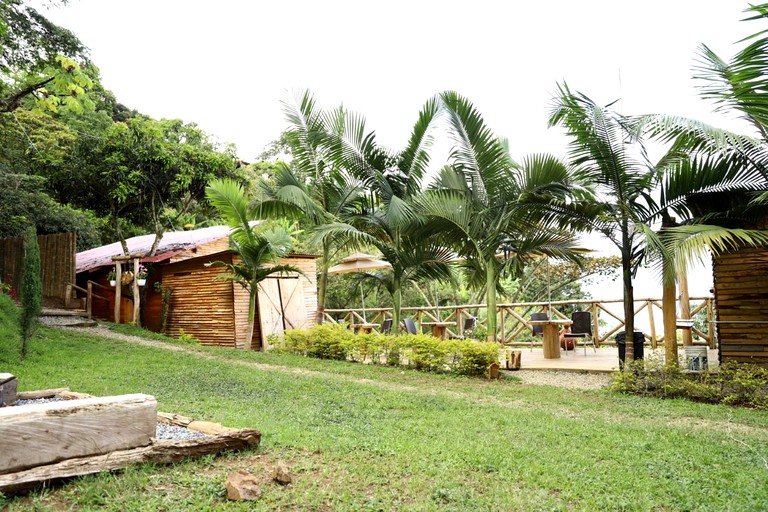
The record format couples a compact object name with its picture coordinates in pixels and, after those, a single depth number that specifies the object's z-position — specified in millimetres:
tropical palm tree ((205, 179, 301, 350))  11878
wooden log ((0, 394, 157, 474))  3018
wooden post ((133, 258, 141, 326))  15102
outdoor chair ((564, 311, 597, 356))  10711
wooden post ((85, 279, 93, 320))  16266
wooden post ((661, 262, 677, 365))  8117
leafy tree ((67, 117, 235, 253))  15266
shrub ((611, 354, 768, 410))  6611
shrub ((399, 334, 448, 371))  9430
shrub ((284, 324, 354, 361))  11078
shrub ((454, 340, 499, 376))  8906
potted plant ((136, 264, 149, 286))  16306
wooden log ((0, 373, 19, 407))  4707
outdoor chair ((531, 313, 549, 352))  12406
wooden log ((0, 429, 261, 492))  2998
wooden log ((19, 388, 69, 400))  5547
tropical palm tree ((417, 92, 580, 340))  9742
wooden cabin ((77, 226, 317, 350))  13914
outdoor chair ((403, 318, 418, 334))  13414
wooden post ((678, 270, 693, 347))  10477
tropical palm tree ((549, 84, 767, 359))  7480
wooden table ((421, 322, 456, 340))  12266
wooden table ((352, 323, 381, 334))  14757
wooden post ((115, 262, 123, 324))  15633
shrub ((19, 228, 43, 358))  7730
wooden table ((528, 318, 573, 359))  10820
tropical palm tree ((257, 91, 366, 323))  11562
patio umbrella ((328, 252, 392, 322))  13850
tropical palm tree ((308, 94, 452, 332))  11036
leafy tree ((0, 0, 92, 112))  8938
